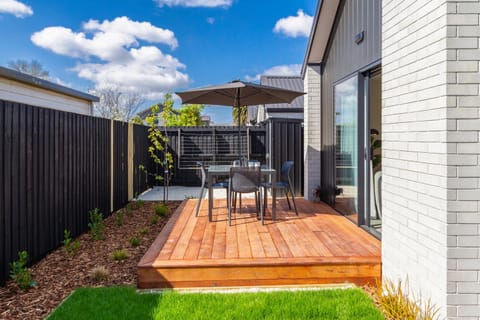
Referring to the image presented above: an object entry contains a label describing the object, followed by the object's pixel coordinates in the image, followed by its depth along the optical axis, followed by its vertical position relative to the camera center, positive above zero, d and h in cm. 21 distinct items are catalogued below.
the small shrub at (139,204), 730 -98
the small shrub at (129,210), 658 -102
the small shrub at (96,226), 478 -97
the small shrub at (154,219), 580 -104
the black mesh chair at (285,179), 543 -38
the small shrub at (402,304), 238 -109
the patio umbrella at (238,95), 515 +99
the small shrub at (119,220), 562 -102
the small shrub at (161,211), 636 -98
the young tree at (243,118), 2135 +240
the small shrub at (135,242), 450 -109
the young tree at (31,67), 1880 +488
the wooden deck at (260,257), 319 -96
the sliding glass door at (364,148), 441 +9
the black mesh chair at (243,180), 468 -32
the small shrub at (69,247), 407 -104
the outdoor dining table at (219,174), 486 -27
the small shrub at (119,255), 394 -110
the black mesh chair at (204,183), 537 -43
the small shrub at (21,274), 311 -104
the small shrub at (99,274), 336 -112
